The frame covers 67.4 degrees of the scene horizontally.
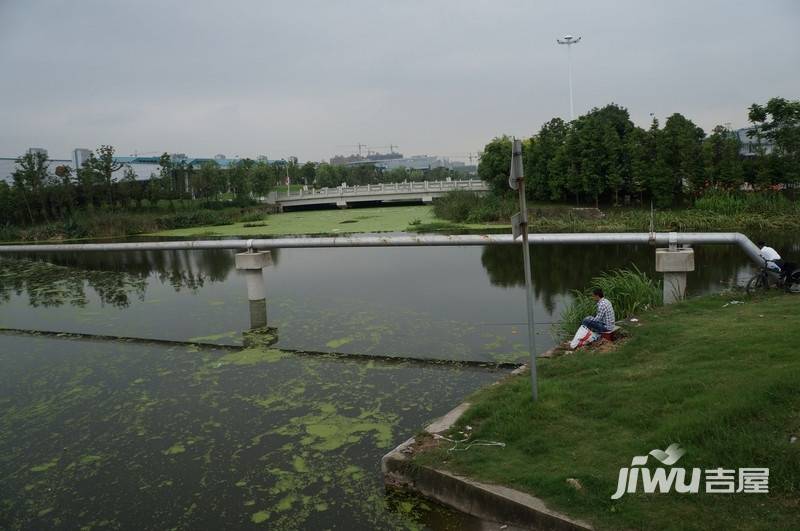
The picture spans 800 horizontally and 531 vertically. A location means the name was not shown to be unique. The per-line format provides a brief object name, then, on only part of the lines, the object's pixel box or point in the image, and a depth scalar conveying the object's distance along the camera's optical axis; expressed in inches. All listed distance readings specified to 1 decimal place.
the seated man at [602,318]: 289.0
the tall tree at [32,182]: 1566.2
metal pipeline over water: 389.4
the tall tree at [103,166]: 1642.5
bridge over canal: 1739.7
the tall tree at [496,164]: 1370.6
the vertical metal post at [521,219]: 197.0
